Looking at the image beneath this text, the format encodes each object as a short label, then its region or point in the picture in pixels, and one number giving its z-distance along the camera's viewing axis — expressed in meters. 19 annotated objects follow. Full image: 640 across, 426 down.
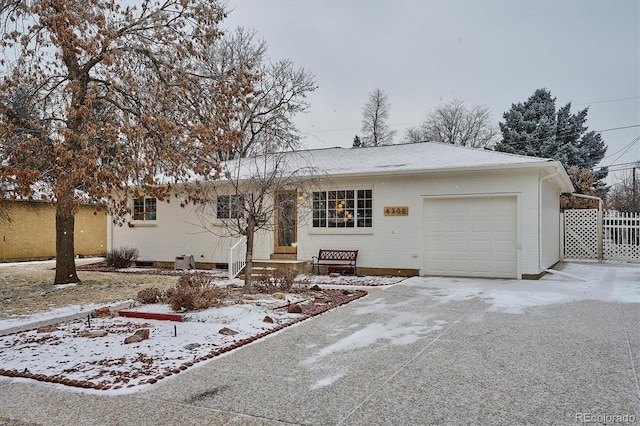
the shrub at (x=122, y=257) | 15.91
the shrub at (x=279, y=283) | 9.56
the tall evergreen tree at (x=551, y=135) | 29.75
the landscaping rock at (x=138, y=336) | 5.77
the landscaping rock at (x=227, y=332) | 6.08
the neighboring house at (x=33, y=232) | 18.33
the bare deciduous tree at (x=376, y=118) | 36.94
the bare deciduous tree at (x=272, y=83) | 21.22
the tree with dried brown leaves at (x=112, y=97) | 8.48
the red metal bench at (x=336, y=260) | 13.18
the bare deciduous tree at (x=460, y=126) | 36.94
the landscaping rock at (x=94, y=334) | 6.09
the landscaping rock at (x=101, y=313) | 7.61
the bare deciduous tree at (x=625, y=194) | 31.42
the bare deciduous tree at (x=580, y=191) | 24.42
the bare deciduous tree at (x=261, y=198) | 9.36
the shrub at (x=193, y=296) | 7.36
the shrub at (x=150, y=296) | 8.22
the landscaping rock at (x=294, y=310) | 7.51
